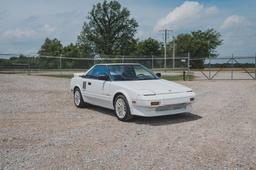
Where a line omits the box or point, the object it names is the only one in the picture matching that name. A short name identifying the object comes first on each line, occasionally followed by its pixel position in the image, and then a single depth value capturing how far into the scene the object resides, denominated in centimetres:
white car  832
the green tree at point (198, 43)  7750
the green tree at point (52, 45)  7612
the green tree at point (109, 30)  8269
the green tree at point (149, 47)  7619
